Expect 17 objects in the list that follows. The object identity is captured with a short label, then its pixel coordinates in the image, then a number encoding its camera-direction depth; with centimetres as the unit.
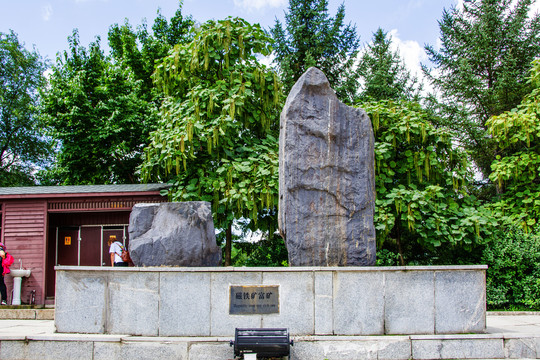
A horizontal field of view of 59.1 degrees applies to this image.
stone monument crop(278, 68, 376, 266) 678
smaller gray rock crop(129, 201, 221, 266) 691
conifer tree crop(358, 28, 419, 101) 1692
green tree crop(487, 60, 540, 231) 1151
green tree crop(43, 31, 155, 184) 1662
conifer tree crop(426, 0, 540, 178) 1634
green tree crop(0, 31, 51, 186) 2384
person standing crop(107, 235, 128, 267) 991
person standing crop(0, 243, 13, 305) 1098
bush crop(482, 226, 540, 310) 1082
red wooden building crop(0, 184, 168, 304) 1242
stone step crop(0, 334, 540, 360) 606
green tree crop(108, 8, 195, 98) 1830
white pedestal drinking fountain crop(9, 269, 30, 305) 1209
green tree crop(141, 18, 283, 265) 1013
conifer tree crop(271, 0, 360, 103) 1711
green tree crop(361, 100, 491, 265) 1000
